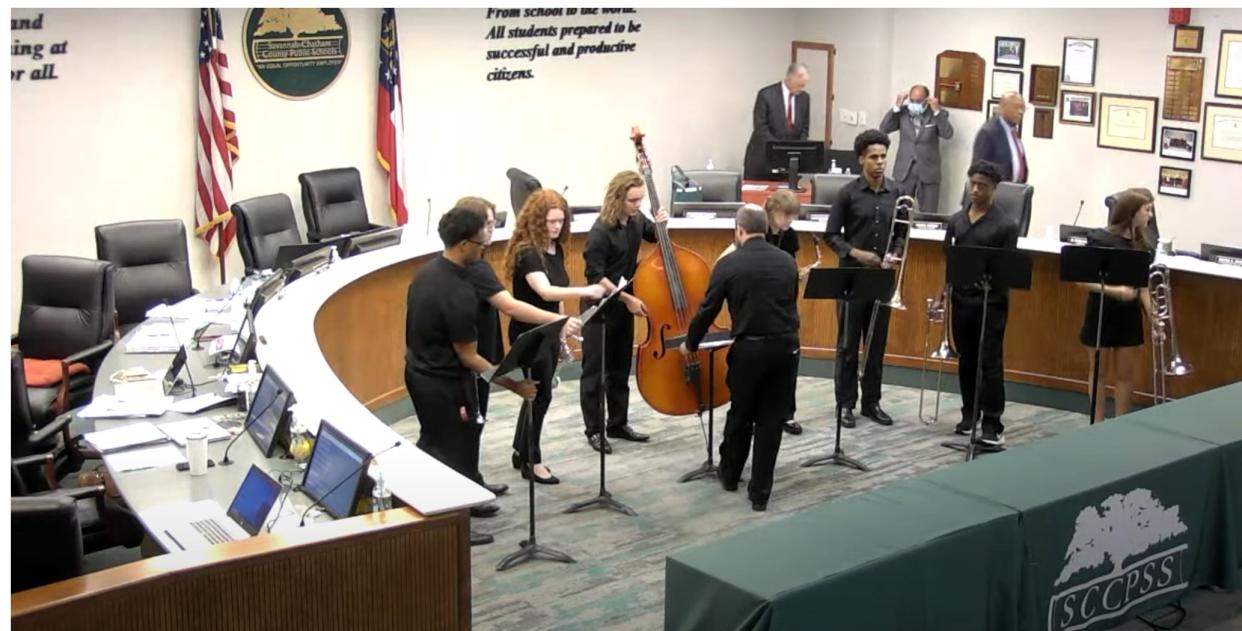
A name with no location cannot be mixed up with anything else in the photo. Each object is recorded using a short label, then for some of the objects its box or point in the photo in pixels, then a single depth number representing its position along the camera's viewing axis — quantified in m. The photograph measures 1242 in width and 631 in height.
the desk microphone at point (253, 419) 5.44
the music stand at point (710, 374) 7.20
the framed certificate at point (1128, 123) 11.47
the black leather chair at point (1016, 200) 9.99
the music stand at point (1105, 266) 7.28
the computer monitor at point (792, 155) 12.41
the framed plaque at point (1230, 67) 10.84
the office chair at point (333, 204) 10.48
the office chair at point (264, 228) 9.69
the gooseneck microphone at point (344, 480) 4.63
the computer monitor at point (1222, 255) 8.00
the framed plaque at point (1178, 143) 11.21
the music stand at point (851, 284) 7.31
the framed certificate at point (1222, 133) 10.90
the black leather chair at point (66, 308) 7.77
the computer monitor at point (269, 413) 5.41
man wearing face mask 12.78
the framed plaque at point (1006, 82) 12.48
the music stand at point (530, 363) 5.84
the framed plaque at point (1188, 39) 11.09
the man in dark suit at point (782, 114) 13.21
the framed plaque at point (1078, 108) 11.89
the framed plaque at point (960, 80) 12.78
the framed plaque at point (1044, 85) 12.16
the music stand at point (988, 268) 7.41
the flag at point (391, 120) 11.12
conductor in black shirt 6.75
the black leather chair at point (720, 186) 10.78
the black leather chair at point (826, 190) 9.98
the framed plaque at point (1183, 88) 11.10
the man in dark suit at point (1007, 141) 11.92
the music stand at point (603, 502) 7.05
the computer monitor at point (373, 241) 8.36
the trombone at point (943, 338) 8.27
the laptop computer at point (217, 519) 4.66
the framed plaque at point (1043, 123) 12.24
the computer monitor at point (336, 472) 4.67
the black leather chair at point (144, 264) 8.55
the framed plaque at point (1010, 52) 12.43
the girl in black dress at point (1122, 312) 7.56
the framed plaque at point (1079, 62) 11.85
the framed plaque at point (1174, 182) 11.30
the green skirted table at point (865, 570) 4.28
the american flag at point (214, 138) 10.13
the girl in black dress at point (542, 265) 6.97
